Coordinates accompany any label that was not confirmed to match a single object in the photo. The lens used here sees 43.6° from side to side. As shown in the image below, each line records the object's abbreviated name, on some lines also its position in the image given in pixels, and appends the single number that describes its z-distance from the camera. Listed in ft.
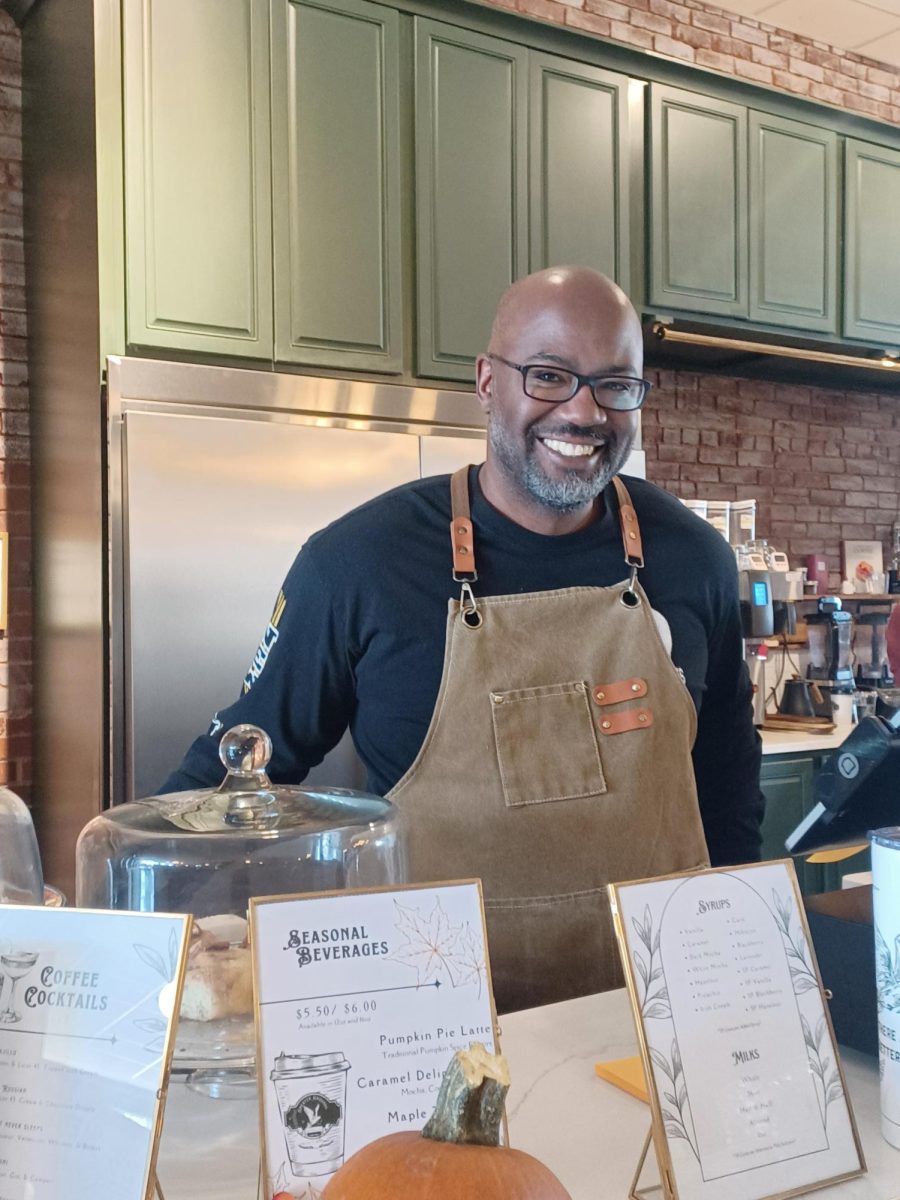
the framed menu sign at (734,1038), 2.28
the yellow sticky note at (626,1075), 2.89
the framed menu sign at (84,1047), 1.99
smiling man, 4.71
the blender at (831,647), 13.11
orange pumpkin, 1.75
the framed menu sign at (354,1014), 2.12
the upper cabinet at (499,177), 9.74
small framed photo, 14.48
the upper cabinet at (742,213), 11.30
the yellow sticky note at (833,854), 3.62
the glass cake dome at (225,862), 2.78
